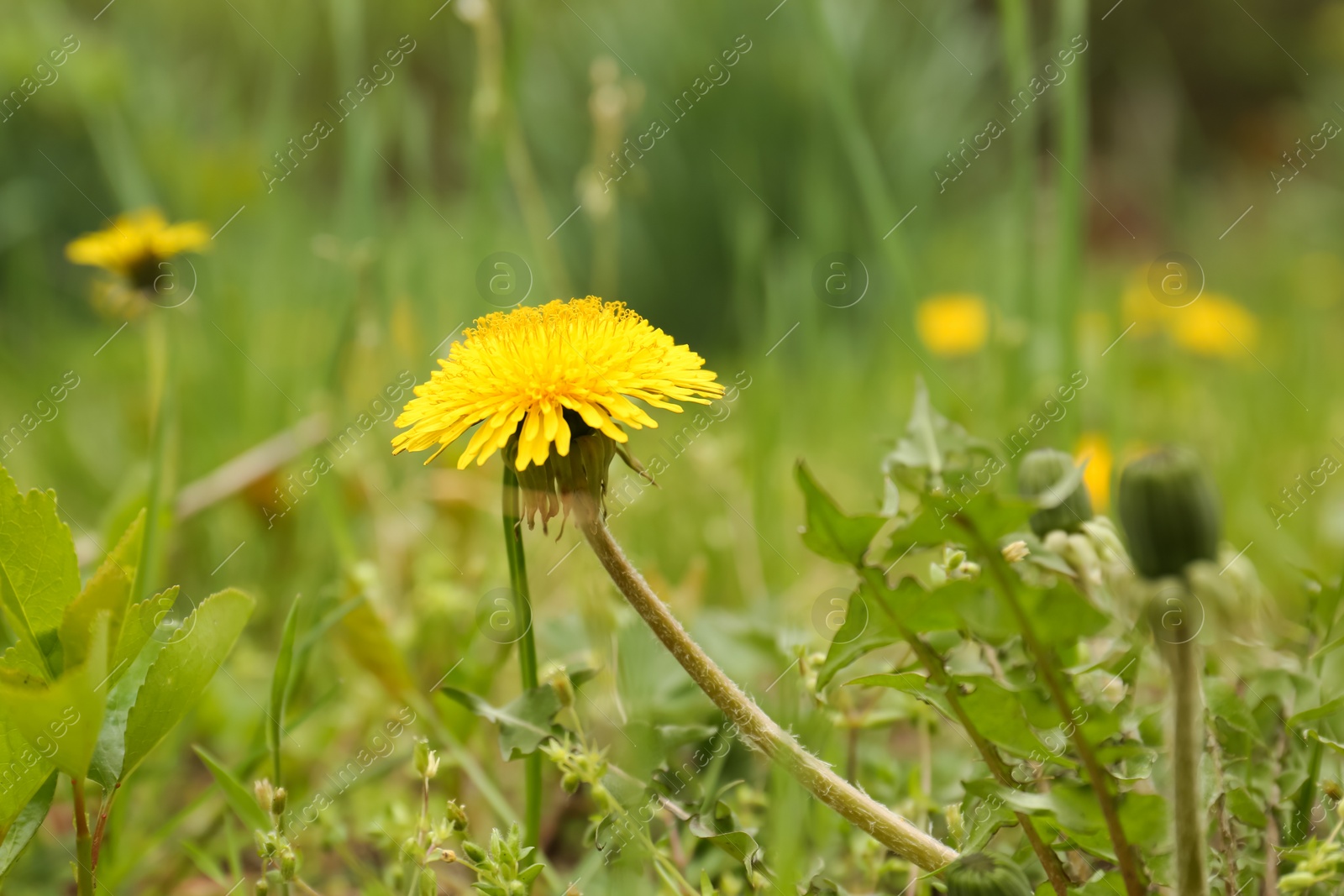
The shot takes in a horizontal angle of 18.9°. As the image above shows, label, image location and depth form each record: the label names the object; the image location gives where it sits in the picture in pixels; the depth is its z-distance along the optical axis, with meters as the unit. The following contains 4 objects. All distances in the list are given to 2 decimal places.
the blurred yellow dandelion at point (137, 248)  0.85
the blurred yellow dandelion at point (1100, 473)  0.85
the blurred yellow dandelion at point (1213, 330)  1.30
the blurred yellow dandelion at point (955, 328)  1.30
